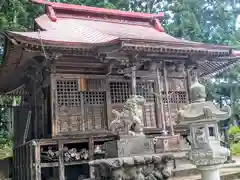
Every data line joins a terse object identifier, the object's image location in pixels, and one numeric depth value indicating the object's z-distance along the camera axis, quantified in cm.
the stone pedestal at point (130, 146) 720
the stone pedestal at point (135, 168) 660
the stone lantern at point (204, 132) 614
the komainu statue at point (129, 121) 752
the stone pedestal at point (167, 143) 876
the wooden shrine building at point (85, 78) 953
